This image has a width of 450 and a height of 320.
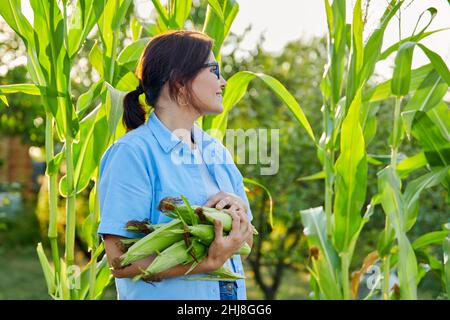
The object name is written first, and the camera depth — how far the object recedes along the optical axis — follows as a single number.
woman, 4.46
